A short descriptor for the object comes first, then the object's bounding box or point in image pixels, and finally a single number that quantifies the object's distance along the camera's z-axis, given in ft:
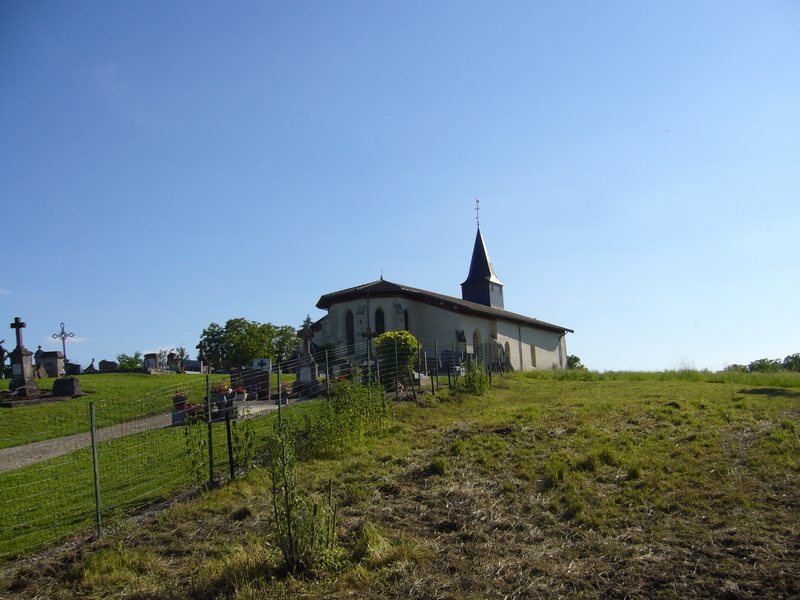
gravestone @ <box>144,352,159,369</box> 114.11
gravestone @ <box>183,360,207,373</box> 143.01
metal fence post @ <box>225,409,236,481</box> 25.94
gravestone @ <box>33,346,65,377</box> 101.14
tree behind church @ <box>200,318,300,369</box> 166.50
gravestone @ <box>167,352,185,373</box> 123.65
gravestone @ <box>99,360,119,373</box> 123.23
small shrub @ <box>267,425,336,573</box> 16.26
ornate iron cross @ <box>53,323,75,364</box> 158.10
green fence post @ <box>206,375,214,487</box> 25.41
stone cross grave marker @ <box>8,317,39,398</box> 70.85
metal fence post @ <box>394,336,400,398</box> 48.64
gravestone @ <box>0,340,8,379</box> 88.33
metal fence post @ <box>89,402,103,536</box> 20.47
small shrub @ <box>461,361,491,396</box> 54.03
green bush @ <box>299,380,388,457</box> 30.27
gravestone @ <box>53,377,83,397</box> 68.03
